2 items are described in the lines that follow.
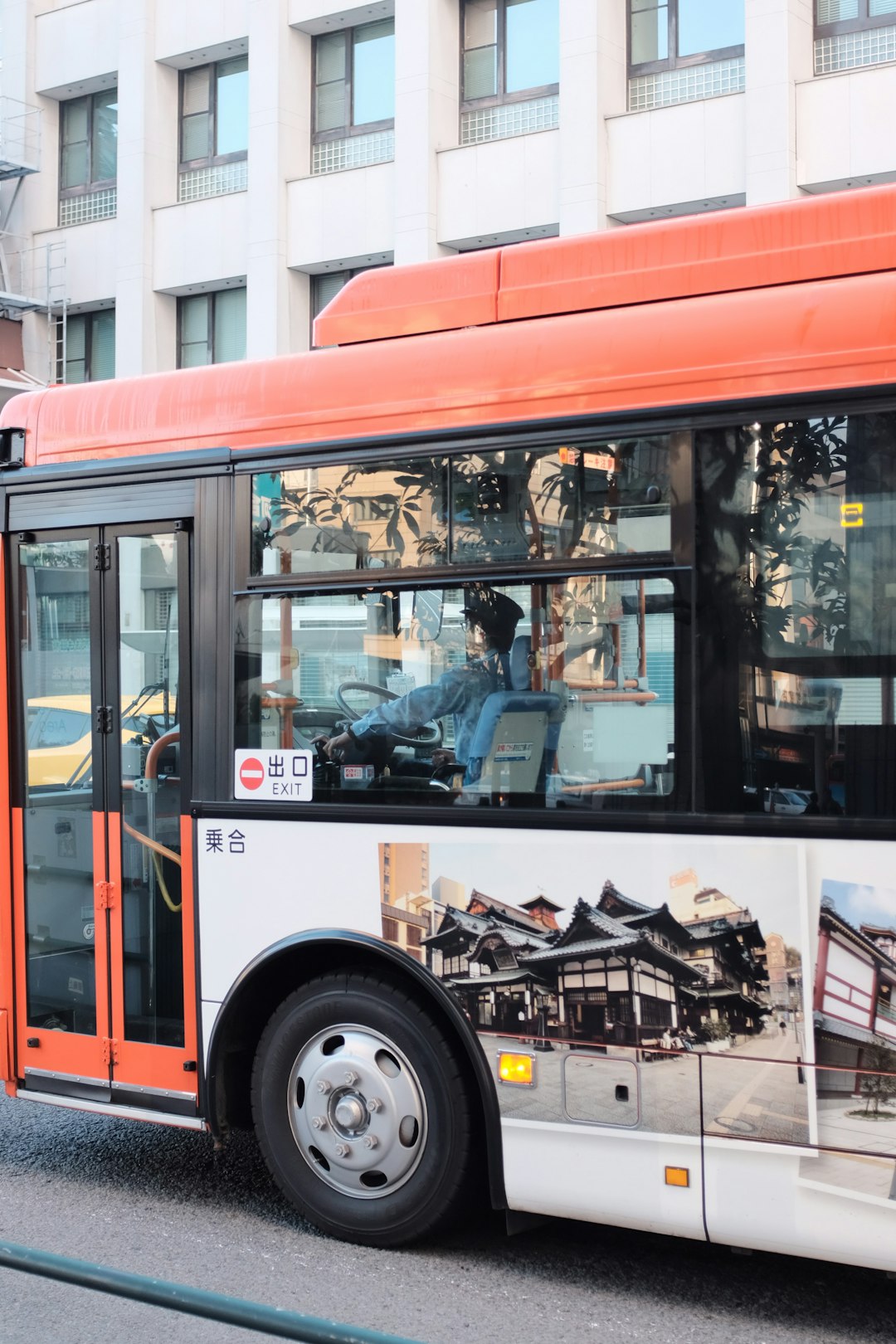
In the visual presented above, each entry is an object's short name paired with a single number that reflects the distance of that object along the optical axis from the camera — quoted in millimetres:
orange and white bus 3996
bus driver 4488
